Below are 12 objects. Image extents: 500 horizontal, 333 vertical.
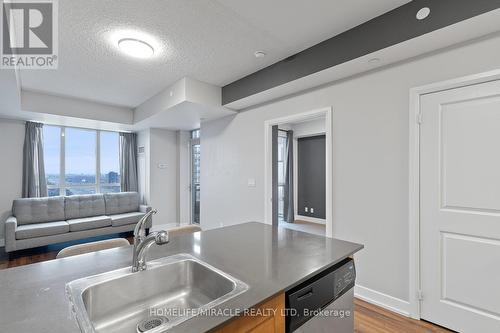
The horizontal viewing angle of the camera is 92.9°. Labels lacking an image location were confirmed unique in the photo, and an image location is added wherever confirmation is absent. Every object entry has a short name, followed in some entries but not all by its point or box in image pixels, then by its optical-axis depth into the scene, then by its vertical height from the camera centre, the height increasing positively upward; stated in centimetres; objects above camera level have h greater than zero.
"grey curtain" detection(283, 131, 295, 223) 602 -35
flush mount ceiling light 237 +122
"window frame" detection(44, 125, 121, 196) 507 -8
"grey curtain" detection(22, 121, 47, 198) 455 +5
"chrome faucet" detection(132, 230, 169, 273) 105 -40
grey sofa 376 -101
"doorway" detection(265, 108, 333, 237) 574 -45
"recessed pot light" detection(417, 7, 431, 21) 180 +116
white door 182 -36
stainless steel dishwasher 105 -68
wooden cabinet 84 -59
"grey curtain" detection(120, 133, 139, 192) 576 +2
